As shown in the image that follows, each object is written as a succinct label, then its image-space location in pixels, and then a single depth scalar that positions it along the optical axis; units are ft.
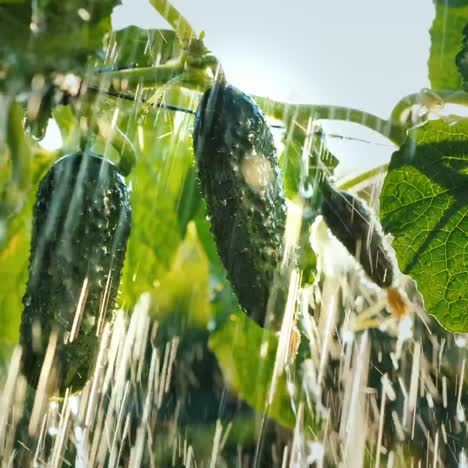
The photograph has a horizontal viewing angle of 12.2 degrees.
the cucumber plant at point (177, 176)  2.89
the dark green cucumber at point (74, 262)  2.89
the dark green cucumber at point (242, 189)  2.87
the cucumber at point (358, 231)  3.05
